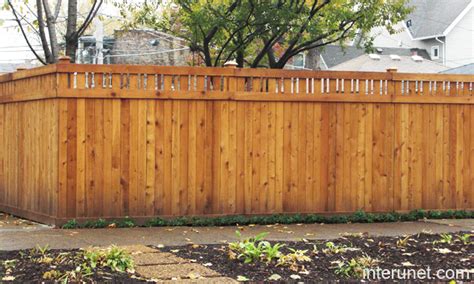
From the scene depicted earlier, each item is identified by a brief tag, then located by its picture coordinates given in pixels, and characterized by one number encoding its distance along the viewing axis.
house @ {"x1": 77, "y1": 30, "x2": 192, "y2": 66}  24.55
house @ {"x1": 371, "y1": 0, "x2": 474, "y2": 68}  33.56
